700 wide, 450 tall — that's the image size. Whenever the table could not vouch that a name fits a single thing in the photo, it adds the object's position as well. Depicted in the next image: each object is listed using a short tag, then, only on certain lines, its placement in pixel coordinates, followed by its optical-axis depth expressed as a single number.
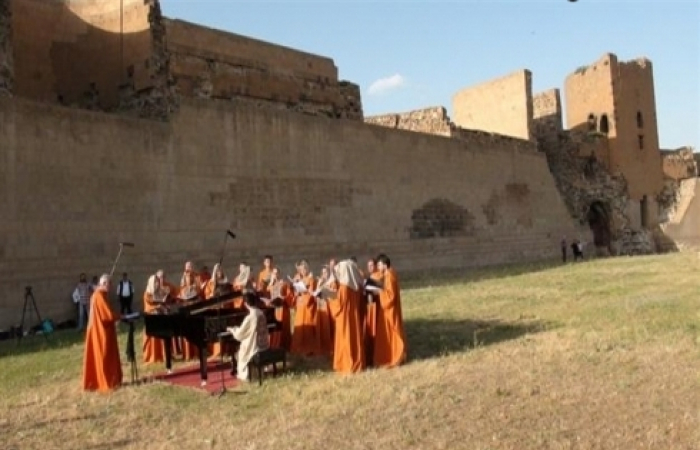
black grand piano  7.97
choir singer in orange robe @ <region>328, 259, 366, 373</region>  8.32
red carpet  7.86
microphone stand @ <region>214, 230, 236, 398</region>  7.48
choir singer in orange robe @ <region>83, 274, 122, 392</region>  7.86
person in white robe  7.91
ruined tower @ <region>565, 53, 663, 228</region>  32.84
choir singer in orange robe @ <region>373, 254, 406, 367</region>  8.45
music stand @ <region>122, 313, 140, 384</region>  8.34
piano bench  7.88
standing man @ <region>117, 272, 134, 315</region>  13.56
